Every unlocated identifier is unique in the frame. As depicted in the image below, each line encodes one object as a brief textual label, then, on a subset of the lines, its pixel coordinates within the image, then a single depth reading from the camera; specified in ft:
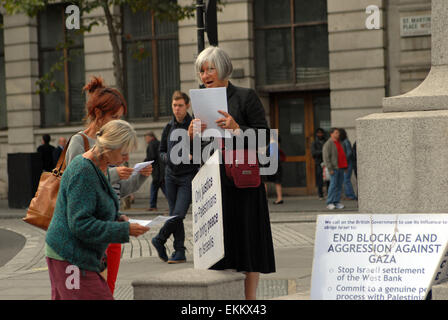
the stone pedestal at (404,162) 20.16
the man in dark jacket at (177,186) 33.09
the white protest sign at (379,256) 17.65
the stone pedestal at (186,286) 16.01
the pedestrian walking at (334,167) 59.16
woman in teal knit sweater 14.76
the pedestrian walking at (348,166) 65.16
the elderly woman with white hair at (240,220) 19.36
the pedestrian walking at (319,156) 67.15
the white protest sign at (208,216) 18.26
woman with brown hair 18.26
